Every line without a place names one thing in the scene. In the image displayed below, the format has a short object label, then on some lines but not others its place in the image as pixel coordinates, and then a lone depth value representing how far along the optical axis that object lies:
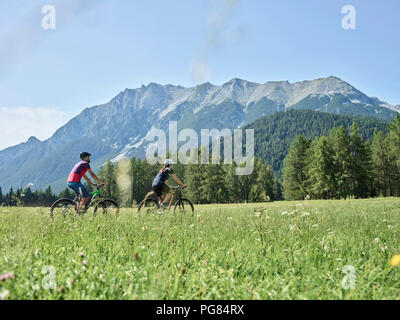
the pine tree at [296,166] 78.81
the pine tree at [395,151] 69.46
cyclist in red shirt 9.60
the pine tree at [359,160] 68.06
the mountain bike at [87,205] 9.18
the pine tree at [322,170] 68.06
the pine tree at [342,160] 67.75
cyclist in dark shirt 11.84
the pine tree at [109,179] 89.00
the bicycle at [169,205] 10.82
